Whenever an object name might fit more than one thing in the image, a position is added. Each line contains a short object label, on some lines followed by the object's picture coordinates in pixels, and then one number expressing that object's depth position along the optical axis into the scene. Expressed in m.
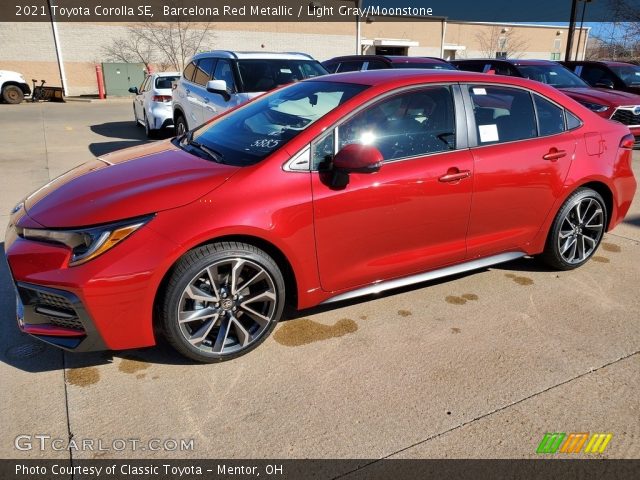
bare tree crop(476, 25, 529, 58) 46.22
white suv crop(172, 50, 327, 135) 6.79
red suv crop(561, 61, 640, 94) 11.93
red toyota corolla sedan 2.67
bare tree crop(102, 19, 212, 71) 30.00
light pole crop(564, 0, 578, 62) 24.86
